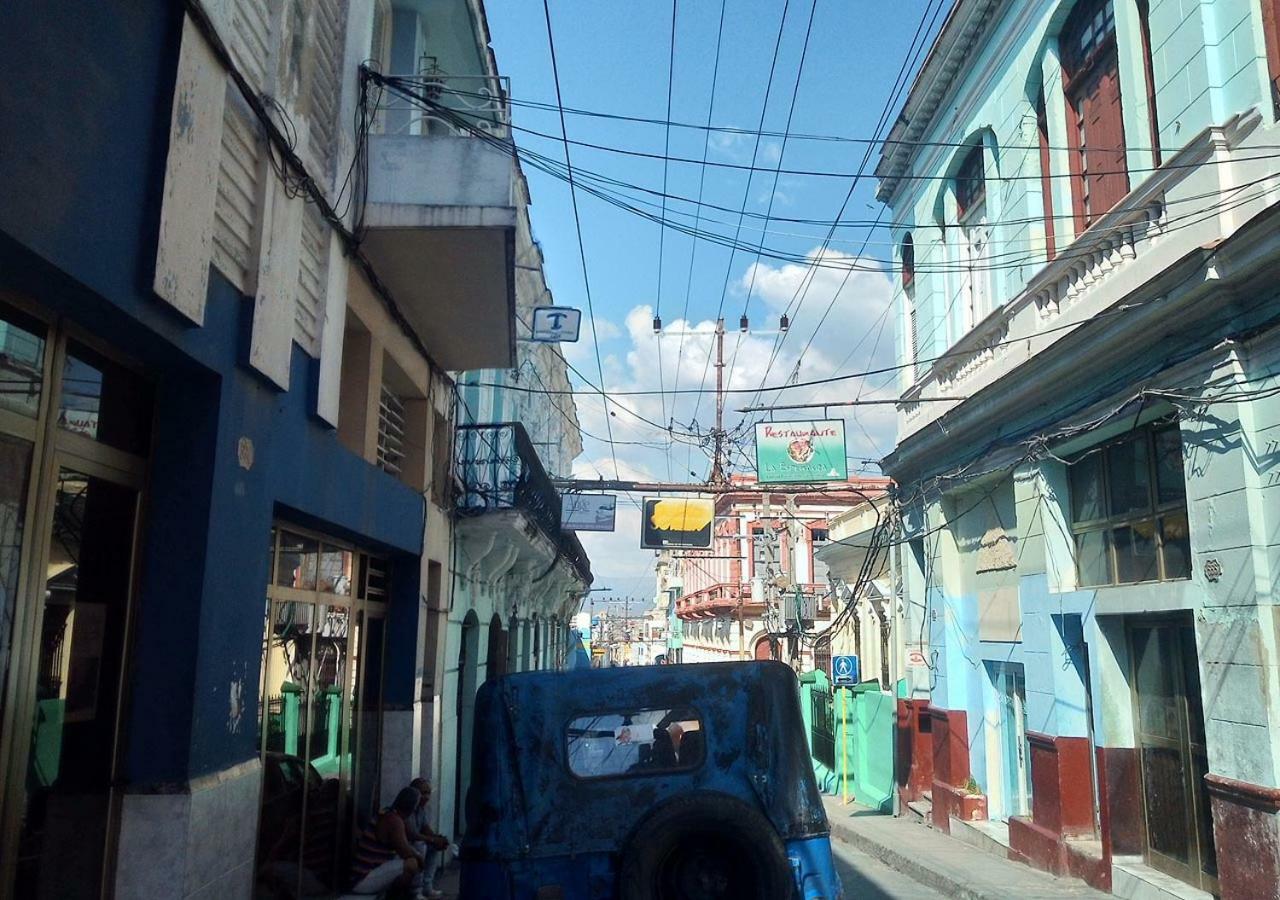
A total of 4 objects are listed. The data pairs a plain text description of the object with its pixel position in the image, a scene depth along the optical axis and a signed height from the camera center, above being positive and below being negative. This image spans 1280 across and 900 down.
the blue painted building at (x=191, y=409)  3.88 +1.07
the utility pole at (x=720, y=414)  25.14 +6.47
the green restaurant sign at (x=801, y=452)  19.66 +3.46
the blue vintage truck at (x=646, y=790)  4.59 -0.83
